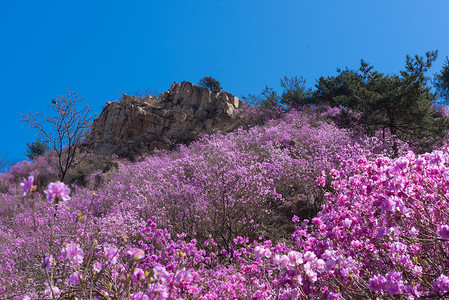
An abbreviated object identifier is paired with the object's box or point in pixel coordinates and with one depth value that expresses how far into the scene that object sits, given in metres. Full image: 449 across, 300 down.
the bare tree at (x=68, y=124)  10.84
